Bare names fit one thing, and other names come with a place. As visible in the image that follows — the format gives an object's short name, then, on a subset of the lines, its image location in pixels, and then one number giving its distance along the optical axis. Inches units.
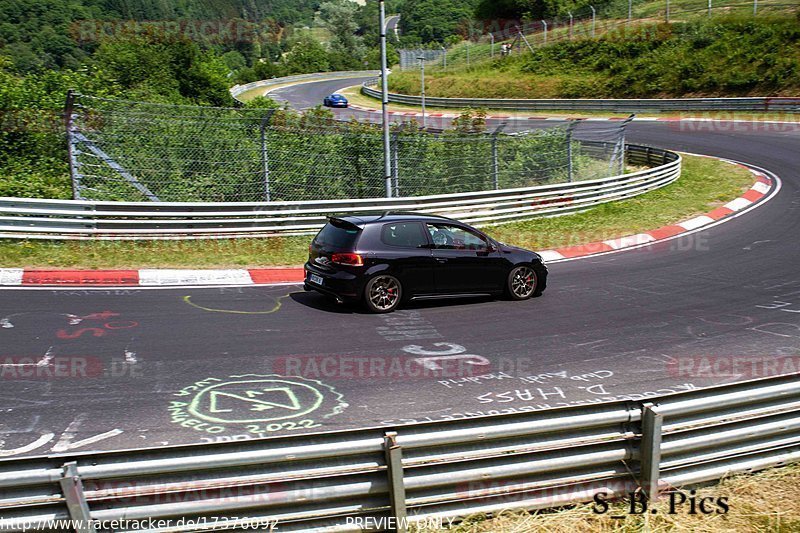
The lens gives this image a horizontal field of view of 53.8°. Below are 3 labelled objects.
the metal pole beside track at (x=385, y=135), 649.0
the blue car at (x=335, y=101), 2119.3
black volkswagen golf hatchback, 457.7
